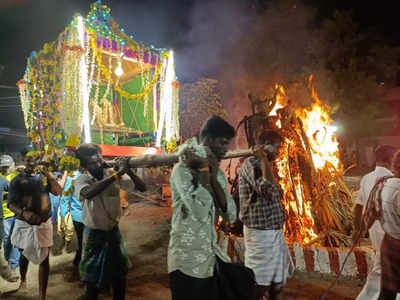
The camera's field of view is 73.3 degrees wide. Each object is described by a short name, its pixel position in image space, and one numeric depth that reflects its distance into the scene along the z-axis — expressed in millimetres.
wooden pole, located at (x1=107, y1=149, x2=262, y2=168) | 2249
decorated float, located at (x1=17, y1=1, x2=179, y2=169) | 6484
